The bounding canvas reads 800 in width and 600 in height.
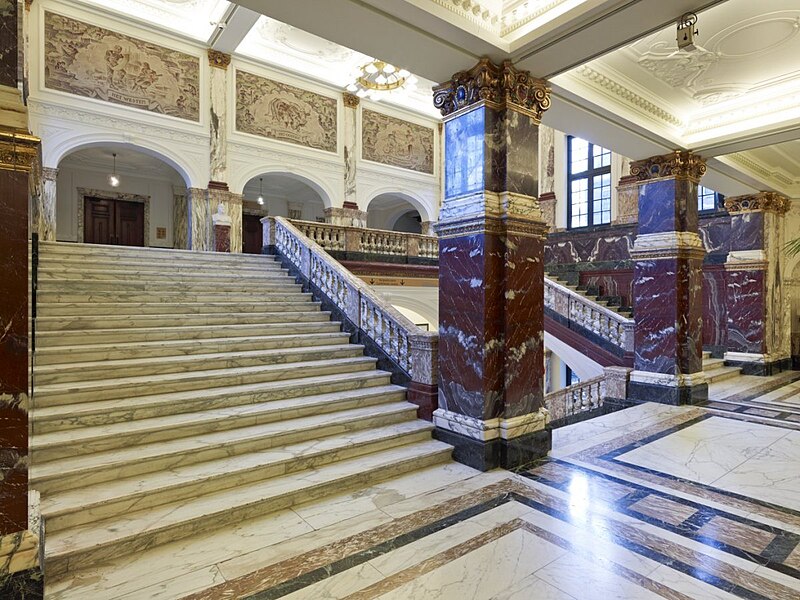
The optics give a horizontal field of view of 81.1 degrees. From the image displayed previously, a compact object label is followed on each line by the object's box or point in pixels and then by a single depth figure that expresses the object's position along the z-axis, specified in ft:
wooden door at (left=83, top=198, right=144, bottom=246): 48.32
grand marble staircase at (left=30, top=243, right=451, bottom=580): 10.73
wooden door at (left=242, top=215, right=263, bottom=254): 56.29
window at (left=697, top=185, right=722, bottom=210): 36.37
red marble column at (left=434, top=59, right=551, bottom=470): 14.37
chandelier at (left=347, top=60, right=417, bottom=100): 35.55
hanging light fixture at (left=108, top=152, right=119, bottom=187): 44.73
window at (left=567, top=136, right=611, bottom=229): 43.04
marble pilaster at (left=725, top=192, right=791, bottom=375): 31.19
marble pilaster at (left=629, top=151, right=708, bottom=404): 23.08
